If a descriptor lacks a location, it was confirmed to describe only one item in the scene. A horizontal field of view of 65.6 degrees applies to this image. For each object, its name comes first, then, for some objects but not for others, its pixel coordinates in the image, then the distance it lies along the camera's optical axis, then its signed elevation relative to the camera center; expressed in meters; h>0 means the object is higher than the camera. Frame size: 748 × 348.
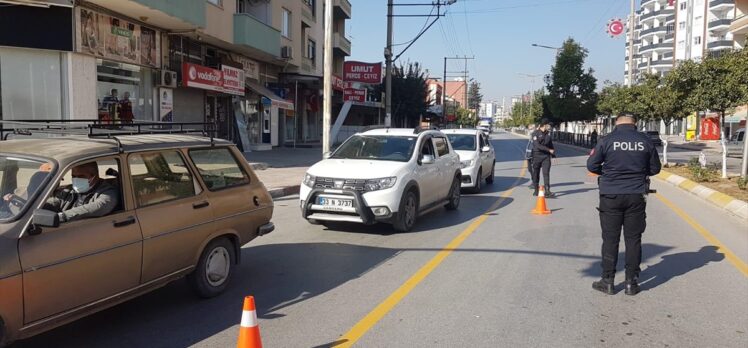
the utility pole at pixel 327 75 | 17.19 +1.64
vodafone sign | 20.61 +1.93
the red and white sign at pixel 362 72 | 25.05 +2.57
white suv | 8.40 -0.75
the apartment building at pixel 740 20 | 37.16 +7.54
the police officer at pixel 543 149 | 13.64 -0.37
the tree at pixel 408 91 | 53.97 +3.76
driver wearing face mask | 4.34 -0.55
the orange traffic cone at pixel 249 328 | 3.68 -1.27
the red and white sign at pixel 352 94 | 25.45 +1.60
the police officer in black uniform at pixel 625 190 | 5.82 -0.56
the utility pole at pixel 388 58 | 26.26 +3.31
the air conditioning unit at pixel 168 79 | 19.45 +1.66
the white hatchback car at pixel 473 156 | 14.40 -0.60
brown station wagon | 3.75 -0.75
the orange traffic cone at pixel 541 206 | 11.33 -1.42
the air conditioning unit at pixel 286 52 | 28.73 +3.86
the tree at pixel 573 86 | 52.47 +4.38
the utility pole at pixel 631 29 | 32.09 +5.88
